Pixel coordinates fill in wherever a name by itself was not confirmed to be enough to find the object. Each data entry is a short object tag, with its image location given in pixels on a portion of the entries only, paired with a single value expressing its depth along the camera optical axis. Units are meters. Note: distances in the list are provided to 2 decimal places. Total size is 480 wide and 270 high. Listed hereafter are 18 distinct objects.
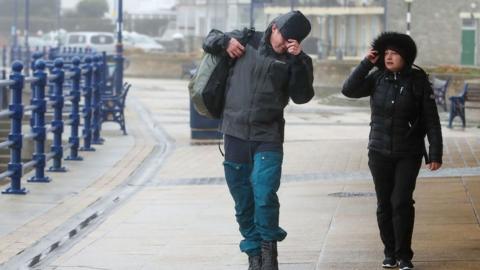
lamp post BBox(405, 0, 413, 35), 39.65
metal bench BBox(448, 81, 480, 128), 23.80
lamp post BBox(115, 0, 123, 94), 27.17
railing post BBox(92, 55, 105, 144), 19.30
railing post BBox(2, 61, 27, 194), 12.97
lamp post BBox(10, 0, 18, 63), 51.34
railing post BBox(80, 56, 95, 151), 18.28
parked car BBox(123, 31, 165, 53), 68.25
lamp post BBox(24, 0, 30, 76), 45.77
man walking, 7.94
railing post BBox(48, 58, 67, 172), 15.30
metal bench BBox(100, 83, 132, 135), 21.55
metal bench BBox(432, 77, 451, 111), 29.96
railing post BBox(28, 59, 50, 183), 14.16
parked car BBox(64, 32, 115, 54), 61.50
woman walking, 8.31
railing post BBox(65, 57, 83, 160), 16.97
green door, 55.69
